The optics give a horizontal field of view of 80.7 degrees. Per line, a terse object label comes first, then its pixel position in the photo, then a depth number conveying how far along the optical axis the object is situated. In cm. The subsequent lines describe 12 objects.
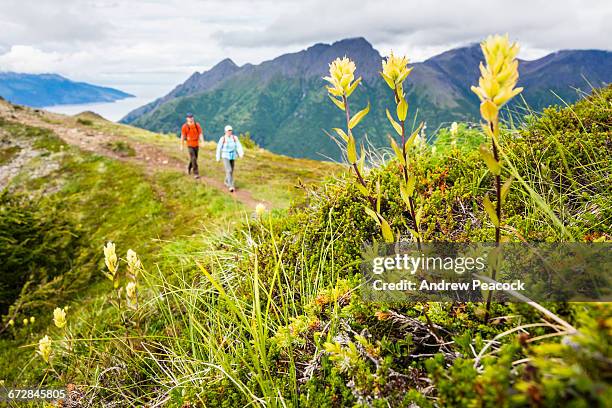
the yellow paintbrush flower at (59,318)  396
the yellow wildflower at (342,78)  206
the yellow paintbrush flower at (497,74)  137
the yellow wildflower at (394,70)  191
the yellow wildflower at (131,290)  379
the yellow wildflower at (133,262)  371
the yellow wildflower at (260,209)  475
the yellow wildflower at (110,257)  367
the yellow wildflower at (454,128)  564
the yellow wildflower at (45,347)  391
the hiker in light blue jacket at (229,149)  1523
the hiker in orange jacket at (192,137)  1716
